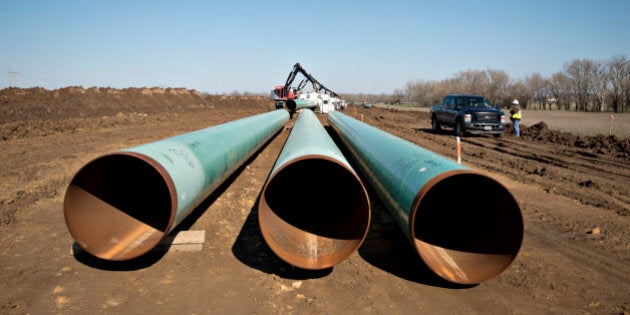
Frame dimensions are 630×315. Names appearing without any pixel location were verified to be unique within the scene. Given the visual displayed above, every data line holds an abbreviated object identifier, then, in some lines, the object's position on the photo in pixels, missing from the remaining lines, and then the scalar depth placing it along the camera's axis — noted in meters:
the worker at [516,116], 16.98
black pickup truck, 16.02
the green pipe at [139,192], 3.99
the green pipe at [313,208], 3.97
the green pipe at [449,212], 3.72
